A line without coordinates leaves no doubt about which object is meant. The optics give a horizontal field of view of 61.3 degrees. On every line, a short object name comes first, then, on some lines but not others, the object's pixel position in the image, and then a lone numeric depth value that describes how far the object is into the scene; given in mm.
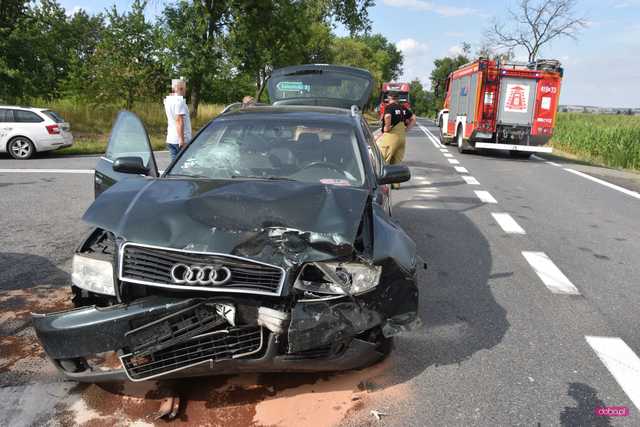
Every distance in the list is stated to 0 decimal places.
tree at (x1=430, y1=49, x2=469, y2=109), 94531
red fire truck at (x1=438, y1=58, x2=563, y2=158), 16906
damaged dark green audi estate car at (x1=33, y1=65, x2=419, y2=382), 2484
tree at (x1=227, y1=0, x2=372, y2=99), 24344
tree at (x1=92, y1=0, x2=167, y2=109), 25500
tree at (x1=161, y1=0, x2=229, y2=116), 23234
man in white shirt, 8633
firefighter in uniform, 9617
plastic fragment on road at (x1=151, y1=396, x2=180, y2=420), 2715
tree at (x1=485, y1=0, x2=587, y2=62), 39031
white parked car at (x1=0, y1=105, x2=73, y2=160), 13836
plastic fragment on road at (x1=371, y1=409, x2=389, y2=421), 2764
